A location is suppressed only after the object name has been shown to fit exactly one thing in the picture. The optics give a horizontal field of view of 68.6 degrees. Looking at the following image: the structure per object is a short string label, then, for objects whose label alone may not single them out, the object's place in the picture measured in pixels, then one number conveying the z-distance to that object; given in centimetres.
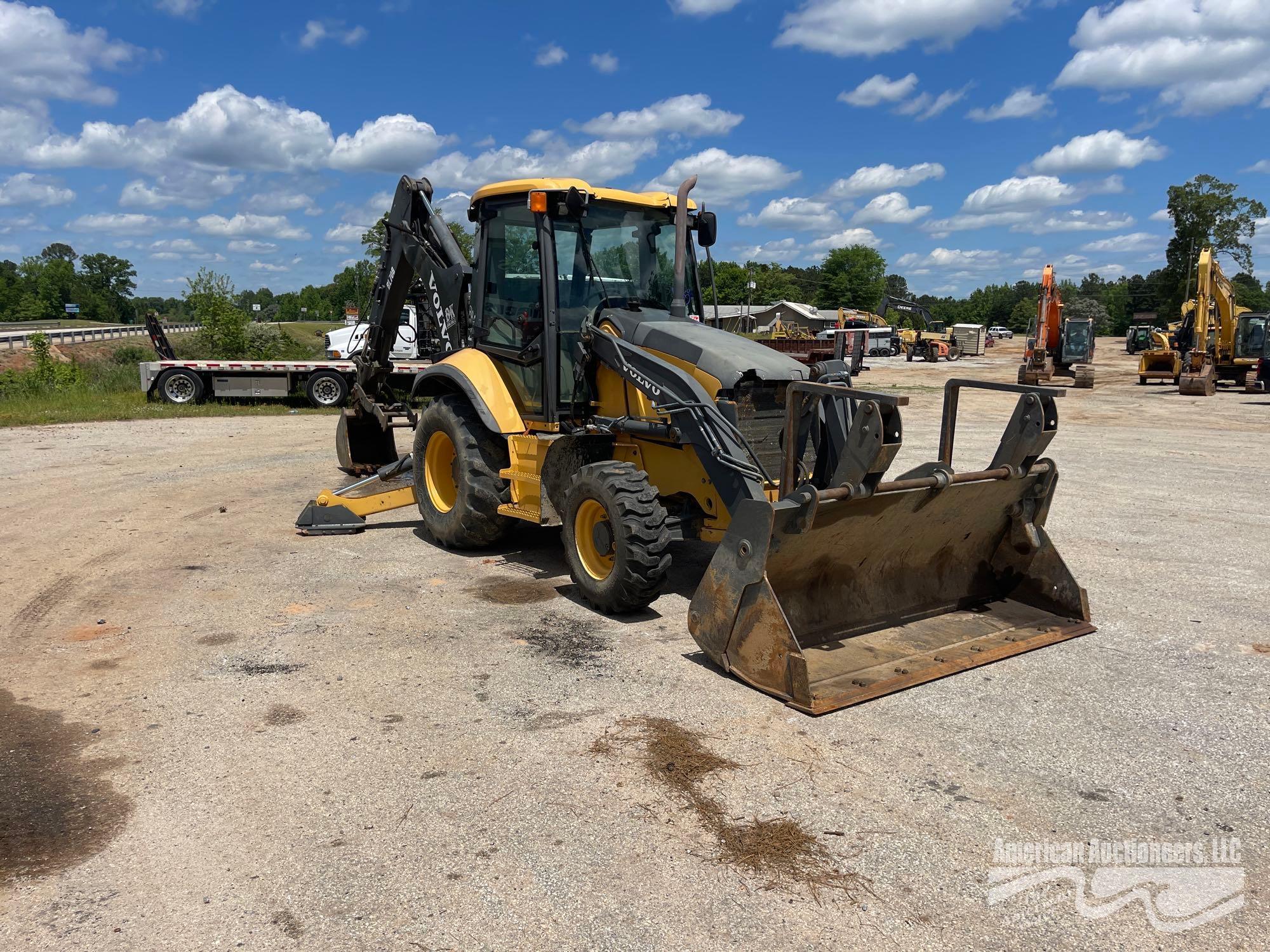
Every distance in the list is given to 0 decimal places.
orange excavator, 3036
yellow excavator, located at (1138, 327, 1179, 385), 2873
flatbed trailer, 2017
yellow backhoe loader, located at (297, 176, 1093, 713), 473
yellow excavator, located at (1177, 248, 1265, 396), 2616
